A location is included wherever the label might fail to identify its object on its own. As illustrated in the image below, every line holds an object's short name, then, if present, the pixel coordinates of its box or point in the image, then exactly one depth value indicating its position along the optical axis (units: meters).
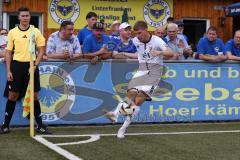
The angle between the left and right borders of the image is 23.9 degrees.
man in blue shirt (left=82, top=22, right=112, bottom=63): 10.21
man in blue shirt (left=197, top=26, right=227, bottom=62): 10.79
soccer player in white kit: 8.88
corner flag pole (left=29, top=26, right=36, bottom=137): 8.70
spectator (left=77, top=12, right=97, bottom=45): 11.03
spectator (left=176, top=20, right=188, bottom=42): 12.75
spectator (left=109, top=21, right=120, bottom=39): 11.71
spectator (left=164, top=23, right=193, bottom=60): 11.07
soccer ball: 8.96
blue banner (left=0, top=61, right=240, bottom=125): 10.02
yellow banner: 17.38
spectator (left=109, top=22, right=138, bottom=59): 10.57
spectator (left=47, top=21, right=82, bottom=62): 9.98
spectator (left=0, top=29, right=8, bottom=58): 11.73
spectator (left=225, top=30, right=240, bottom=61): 10.99
